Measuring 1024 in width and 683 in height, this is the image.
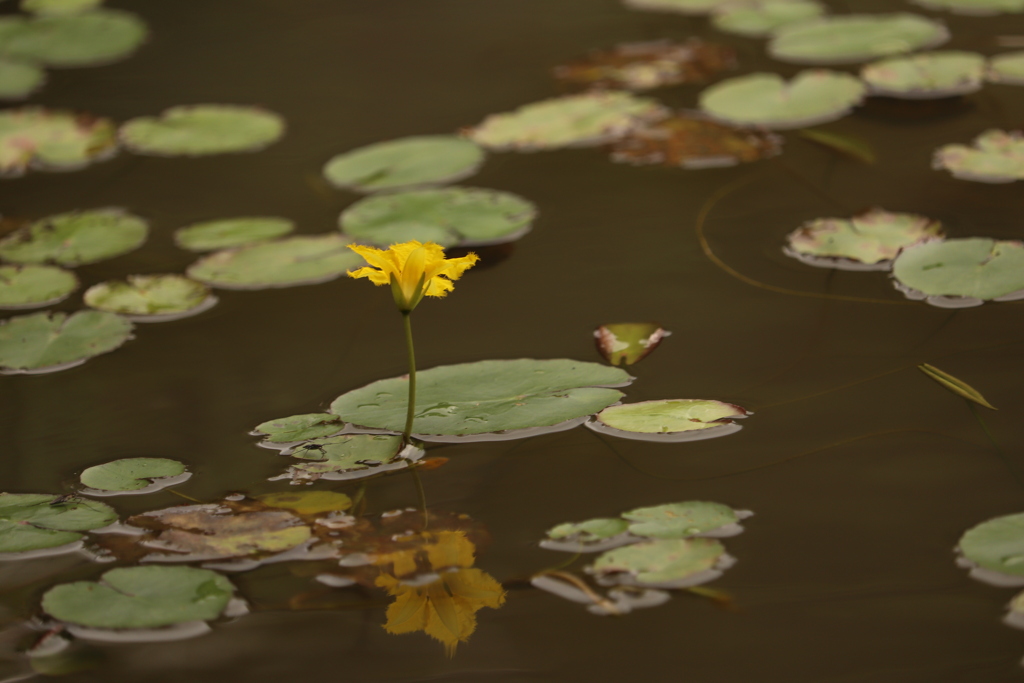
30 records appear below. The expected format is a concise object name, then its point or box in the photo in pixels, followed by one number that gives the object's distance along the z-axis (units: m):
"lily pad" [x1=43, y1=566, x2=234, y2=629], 2.58
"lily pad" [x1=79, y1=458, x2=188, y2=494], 2.61
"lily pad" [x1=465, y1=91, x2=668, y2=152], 2.78
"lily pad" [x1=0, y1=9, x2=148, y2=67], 2.90
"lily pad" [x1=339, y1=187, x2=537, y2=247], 2.71
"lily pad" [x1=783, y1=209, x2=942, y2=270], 2.68
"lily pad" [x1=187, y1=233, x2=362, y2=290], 2.70
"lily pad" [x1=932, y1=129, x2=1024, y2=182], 2.72
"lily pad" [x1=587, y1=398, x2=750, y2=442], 2.62
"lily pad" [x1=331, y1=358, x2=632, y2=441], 2.62
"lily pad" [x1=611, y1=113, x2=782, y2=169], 2.76
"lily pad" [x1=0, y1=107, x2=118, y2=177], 2.80
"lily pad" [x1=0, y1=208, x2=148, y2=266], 2.72
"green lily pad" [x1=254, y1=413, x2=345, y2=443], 2.62
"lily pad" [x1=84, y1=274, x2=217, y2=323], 2.69
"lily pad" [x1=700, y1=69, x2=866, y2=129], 2.78
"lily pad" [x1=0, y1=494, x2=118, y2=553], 2.60
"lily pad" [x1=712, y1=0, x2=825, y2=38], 2.87
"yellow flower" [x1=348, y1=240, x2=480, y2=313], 2.60
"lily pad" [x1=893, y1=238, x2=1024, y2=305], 2.66
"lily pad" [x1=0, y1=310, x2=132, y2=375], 2.67
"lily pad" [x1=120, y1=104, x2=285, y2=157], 2.80
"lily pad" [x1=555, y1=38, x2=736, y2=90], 2.83
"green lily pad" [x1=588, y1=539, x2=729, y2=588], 2.58
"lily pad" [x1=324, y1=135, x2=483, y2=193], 2.76
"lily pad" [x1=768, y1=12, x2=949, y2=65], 2.82
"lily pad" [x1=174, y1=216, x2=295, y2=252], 2.72
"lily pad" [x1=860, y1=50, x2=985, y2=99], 2.79
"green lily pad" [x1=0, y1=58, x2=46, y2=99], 2.87
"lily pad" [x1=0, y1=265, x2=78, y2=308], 2.70
